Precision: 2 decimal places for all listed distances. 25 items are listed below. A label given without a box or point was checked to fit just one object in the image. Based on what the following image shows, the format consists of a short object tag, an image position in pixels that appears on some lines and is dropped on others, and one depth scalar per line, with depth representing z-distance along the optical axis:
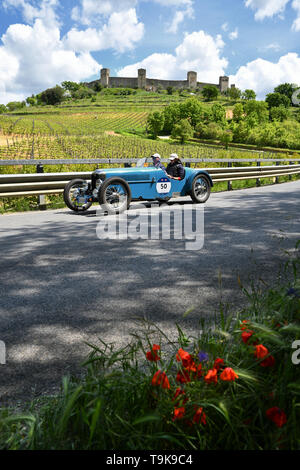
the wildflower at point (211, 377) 1.67
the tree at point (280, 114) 137.50
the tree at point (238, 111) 137.25
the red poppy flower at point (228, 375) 1.61
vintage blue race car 8.41
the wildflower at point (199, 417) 1.61
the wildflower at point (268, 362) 1.80
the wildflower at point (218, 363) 1.81
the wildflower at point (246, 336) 1.97
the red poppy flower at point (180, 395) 1.73
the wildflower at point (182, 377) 1.80
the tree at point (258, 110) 135.88
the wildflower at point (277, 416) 1.48
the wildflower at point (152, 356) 1.85
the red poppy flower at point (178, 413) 1.62
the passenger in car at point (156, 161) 9.47
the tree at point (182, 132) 105.81
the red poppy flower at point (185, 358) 1.81
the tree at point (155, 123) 118.06
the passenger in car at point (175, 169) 9.95
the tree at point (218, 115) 132.45
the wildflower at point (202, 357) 1.74
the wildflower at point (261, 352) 1.72
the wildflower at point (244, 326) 2.16
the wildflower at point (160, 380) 1.73
